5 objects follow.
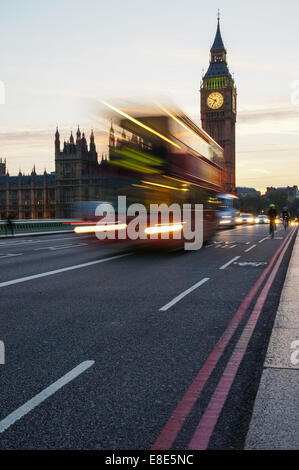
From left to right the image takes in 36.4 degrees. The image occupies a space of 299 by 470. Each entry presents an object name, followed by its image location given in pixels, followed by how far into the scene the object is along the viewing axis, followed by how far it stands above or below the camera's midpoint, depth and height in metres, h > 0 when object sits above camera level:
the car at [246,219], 63.01 -0.79
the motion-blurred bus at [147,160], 13.87 +1.68
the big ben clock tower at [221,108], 154.88 +36.22
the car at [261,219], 67.50 -0.88
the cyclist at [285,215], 41.22 -0.20
